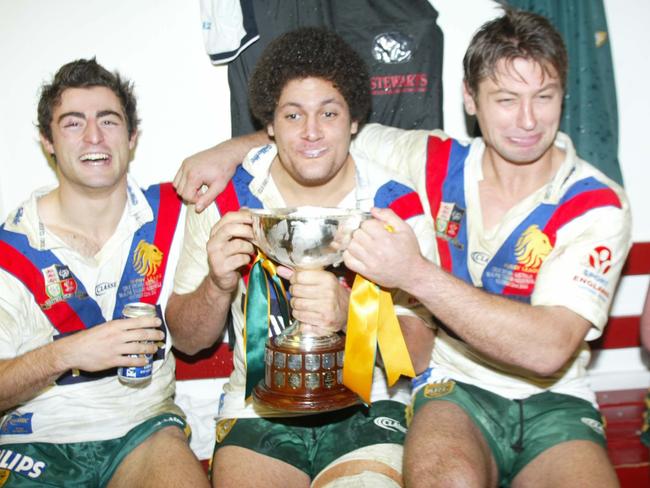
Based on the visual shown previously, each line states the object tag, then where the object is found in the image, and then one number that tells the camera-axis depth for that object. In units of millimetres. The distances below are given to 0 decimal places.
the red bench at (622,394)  2752
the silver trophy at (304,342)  2002
